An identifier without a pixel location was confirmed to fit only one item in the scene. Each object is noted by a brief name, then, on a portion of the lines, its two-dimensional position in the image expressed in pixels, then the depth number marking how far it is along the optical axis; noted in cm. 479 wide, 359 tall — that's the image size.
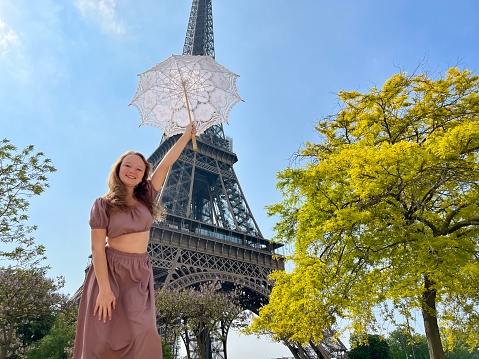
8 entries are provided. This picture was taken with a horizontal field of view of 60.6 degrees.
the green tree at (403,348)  5193
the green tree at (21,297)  1475
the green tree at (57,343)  2134
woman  299
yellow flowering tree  855
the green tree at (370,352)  3650
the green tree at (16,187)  1070
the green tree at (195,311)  2239
